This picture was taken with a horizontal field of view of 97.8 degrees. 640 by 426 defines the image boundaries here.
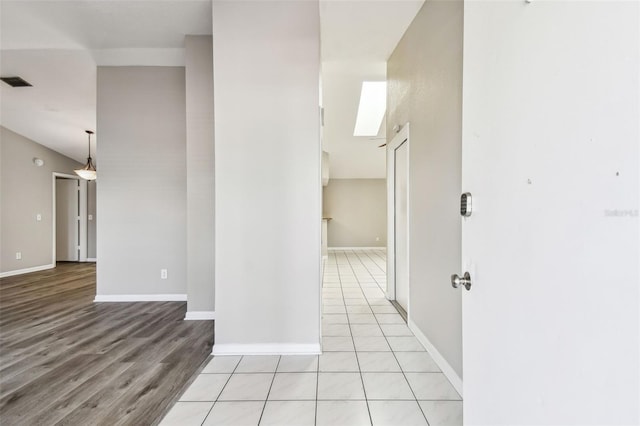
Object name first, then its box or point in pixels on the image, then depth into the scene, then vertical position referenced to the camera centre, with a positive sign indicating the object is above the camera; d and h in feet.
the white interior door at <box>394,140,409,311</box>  10.48 -0.43
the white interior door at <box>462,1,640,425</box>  1.63 -0.02
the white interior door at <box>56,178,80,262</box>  22.25 -0.62
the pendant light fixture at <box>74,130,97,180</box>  16.44 +2.33
